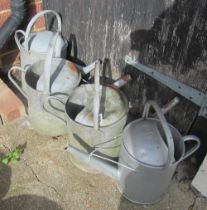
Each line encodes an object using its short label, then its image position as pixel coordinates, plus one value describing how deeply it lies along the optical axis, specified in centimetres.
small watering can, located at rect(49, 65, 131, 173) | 166
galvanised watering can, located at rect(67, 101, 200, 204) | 148
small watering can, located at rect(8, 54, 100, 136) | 183
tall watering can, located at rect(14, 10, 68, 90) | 203
